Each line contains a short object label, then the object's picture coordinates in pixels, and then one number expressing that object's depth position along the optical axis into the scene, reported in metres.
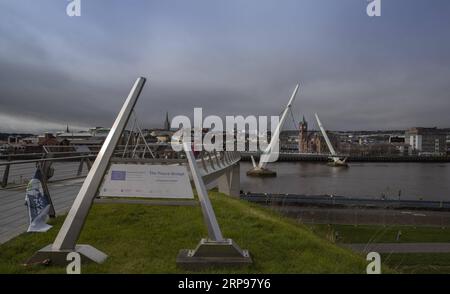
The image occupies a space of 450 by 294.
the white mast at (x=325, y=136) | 80.46
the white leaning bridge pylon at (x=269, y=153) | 56.25
